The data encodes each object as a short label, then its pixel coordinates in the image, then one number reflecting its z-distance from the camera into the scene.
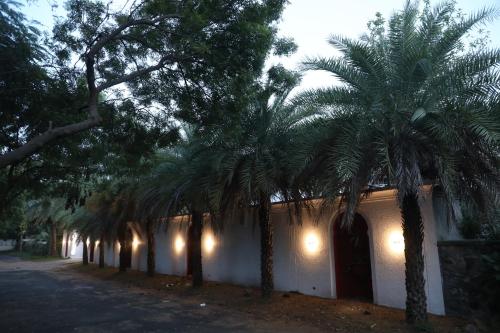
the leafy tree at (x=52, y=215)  32.44
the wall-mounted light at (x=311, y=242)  12.74
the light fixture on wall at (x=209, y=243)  17.77
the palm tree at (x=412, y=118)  7.51
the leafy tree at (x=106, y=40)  8.14
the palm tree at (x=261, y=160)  10.91
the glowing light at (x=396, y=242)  10.66
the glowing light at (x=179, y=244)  20.11
